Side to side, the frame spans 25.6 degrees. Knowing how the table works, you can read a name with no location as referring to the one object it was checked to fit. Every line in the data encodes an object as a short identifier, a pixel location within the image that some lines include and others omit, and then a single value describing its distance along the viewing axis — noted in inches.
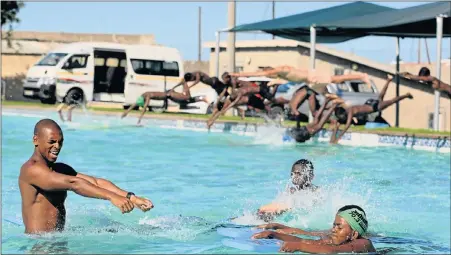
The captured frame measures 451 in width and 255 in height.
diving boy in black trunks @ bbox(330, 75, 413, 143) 782.5
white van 1165.1
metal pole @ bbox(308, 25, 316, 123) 927.7
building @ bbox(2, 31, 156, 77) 1670.8
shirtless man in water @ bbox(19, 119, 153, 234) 247.9
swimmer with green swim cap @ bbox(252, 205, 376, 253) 275.7
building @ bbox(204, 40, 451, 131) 1224.8
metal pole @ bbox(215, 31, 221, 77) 1079.0
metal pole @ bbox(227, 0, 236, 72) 1169.4
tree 1643.9
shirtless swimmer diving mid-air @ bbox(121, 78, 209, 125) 907.8
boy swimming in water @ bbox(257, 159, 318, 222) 353.1
